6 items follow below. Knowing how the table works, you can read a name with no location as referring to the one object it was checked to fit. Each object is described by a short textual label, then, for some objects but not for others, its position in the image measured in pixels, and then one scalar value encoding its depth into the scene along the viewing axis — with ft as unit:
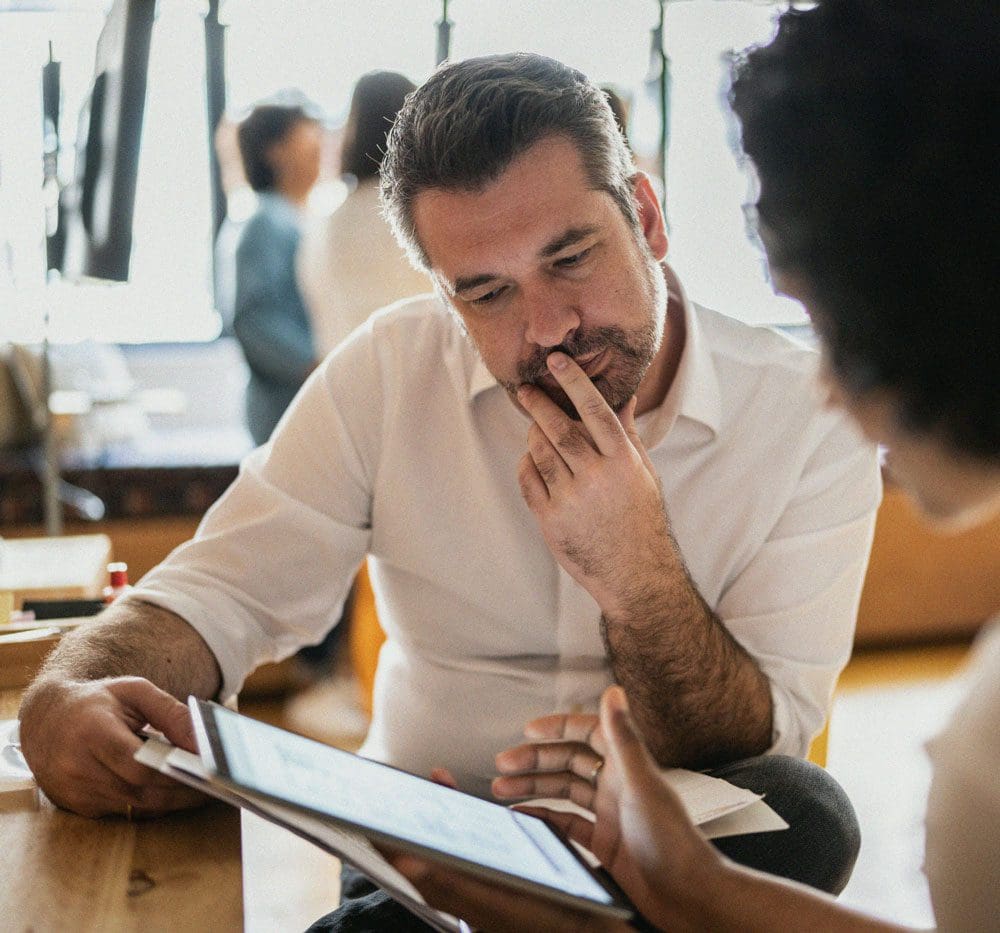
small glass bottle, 4.73
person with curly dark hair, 2.12
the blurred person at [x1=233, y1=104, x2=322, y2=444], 10.72
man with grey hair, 4.05
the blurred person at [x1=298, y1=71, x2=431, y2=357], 8.95
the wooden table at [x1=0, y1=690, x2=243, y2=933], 2.64
